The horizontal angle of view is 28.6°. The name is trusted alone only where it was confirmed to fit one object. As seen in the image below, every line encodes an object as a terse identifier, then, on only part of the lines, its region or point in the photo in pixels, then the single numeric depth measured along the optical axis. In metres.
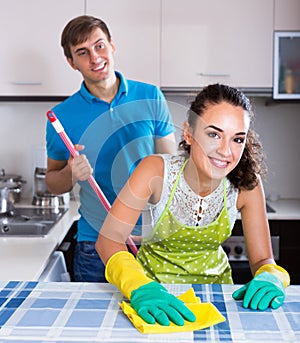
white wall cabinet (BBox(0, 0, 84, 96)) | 2.72
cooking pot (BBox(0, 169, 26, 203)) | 2.68
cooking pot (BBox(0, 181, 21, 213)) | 2.61
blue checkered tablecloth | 1.02
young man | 1.91
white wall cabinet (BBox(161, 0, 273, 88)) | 2.71
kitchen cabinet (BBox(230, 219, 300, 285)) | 2.67
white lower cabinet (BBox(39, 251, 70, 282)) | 2.01
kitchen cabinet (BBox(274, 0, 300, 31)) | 2.70
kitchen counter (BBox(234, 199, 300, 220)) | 2.65
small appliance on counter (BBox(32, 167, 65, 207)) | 2.84
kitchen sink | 2.35
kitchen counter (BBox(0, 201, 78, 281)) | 1.72
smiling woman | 1.38
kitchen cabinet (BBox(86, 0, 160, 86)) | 2.71
